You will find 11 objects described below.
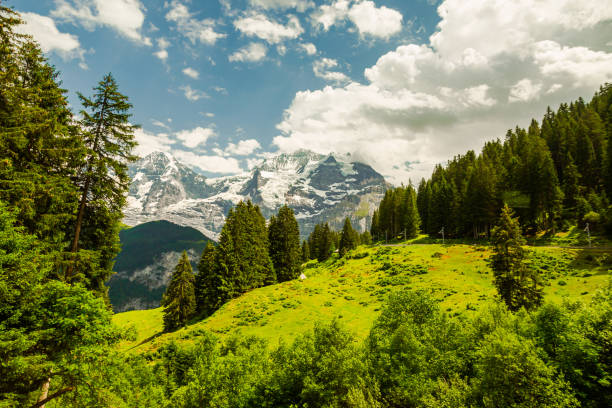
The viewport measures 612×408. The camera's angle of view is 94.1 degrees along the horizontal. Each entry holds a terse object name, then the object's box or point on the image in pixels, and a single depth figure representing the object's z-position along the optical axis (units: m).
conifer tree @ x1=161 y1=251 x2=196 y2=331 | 50.78
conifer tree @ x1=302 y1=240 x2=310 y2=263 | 110.44
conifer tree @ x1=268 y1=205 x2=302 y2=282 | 69.19
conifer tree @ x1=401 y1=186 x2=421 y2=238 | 90.69
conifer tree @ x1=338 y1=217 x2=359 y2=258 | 99.25
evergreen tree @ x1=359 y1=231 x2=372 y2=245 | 122.36
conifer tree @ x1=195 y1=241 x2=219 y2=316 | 53.59
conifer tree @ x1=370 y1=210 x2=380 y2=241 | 120.61
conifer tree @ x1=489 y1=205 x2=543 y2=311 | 30.19
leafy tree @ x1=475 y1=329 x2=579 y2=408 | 15.14
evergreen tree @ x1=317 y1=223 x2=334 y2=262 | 100.12
